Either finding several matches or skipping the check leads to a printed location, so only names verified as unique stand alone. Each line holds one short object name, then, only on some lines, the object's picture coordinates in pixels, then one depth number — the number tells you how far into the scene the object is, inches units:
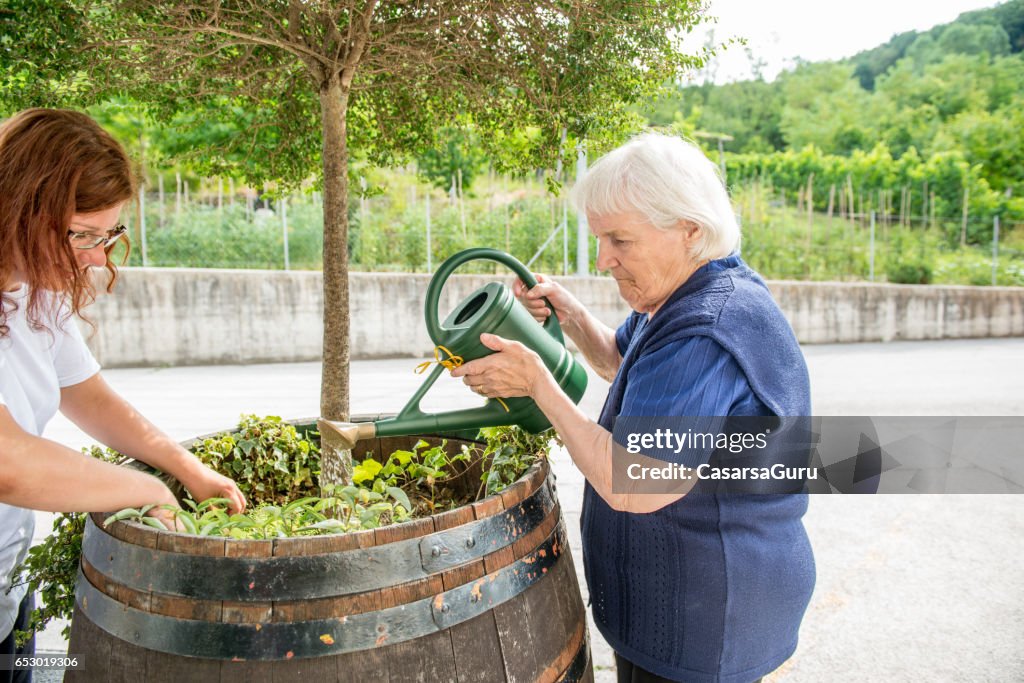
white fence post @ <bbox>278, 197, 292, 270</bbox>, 345.7
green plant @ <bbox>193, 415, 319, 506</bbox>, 76.9
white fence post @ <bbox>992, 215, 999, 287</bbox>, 443.2
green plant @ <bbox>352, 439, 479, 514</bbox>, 69.1
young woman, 47.2
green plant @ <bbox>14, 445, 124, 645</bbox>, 58.4
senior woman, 51.9
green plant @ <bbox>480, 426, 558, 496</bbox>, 61.1
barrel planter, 43.4
